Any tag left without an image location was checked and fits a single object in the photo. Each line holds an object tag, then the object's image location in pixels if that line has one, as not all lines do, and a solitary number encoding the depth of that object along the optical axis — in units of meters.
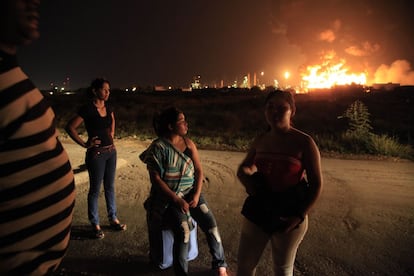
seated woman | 3.06
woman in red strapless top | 2.38
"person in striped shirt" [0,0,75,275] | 1.32
